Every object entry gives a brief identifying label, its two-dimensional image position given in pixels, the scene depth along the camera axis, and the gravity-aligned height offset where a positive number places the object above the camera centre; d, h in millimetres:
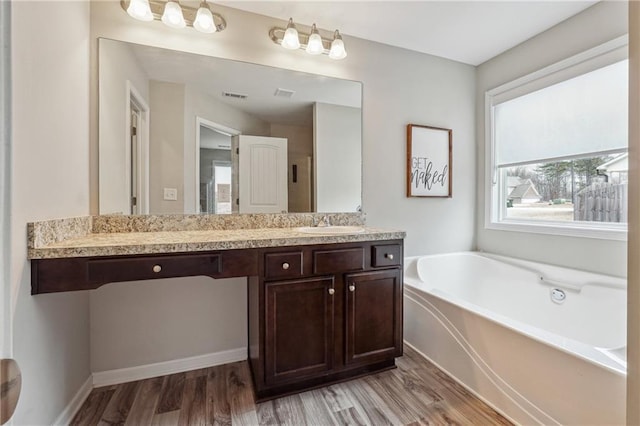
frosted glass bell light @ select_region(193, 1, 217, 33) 1750 +1143
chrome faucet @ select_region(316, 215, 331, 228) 2179 -76
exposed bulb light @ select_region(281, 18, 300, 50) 1958 +1160
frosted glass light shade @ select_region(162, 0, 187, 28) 1702 +1140
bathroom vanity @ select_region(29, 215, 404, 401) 1271 -323
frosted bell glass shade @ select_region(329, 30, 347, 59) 2078 +1149
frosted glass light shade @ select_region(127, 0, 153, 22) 1655 +1136
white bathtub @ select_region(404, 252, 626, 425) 1210 -673
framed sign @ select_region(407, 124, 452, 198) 2529 +447
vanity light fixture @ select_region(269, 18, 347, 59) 1977 +1175
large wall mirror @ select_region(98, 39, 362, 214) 1750 +501
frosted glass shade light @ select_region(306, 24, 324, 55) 2012 +1156
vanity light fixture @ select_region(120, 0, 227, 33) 1671 +1158
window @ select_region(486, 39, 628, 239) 1914 +484
